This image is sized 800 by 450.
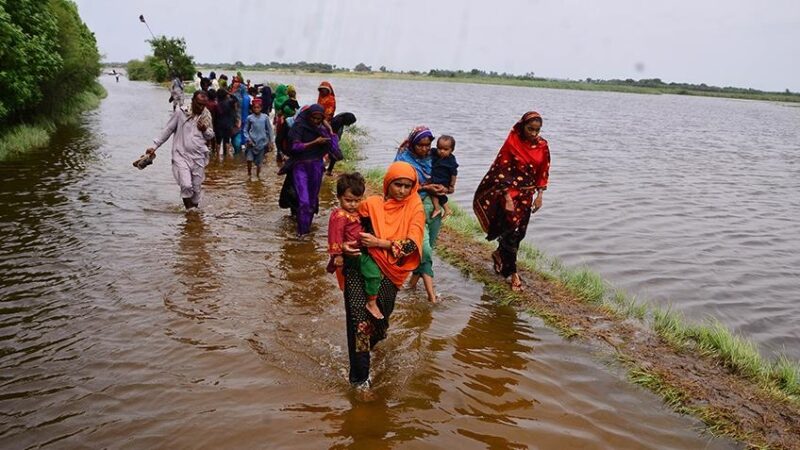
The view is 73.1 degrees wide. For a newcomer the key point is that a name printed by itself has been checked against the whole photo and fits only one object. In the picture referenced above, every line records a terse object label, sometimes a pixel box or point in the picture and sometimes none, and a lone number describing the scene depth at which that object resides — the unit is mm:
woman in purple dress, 6824
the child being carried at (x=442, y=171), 5574
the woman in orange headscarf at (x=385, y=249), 3502
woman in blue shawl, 5109
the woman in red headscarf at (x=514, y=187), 5801
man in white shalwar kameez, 7551
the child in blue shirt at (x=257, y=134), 10703
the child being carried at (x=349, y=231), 3396
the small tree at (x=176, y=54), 47512
